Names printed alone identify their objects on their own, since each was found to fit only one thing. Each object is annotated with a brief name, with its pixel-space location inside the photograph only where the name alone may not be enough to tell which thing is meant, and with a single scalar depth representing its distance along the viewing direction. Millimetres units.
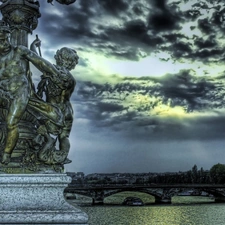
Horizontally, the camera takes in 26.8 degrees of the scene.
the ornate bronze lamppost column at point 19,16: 6559
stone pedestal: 5375
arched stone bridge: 54594
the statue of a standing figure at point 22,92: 5734
